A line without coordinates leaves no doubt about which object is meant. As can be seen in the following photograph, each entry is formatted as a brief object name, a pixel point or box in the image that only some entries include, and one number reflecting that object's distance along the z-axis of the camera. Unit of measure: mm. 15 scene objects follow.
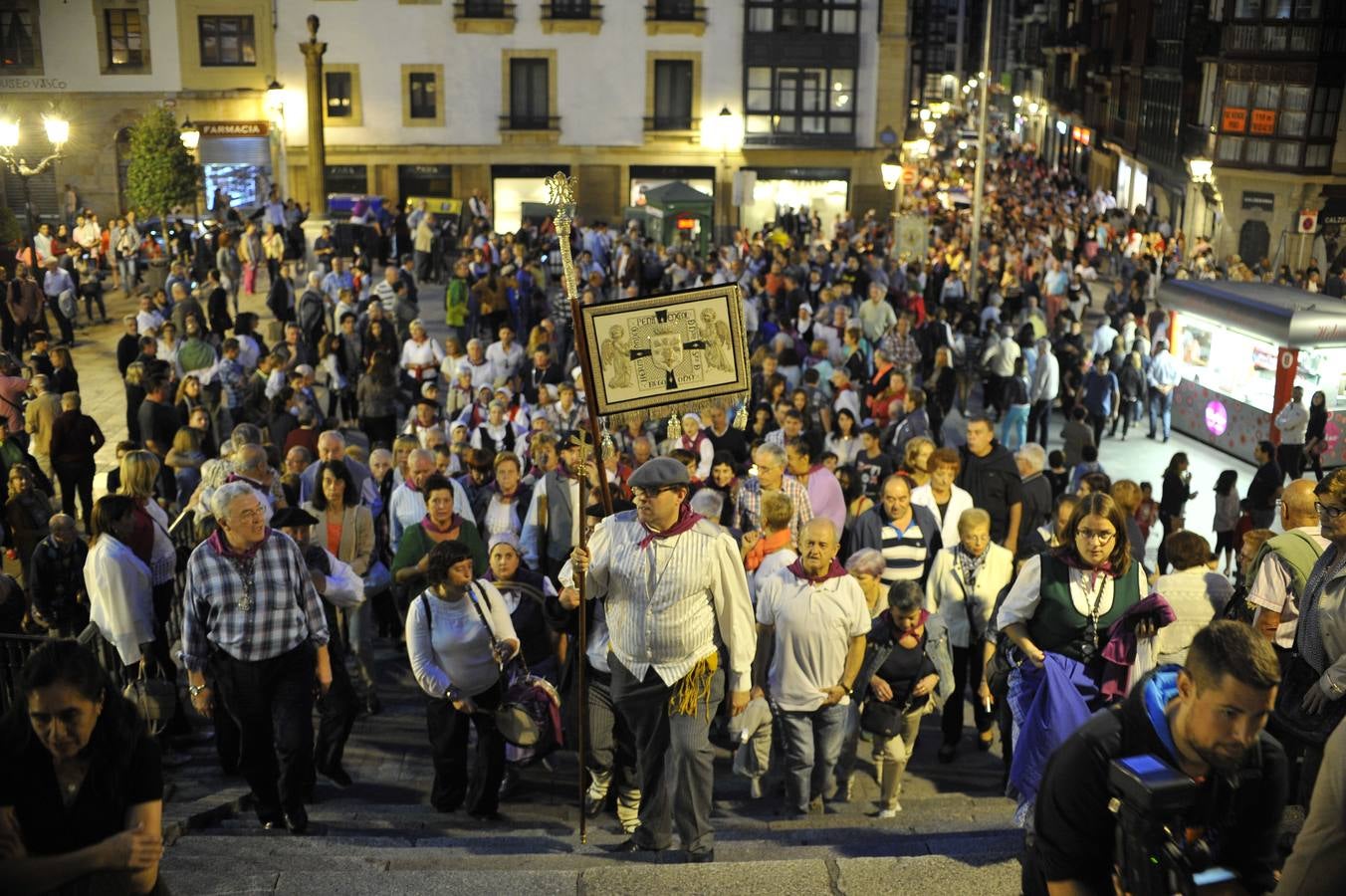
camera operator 3422
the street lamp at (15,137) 22850
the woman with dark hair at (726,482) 10805
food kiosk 17328
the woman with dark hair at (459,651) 7004
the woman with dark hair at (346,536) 9016
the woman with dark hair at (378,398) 15195
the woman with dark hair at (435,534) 8383
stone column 28188
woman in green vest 6391
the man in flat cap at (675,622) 6219
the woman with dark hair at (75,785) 4012
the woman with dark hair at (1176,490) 13102
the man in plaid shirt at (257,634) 6496
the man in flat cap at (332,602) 7598
